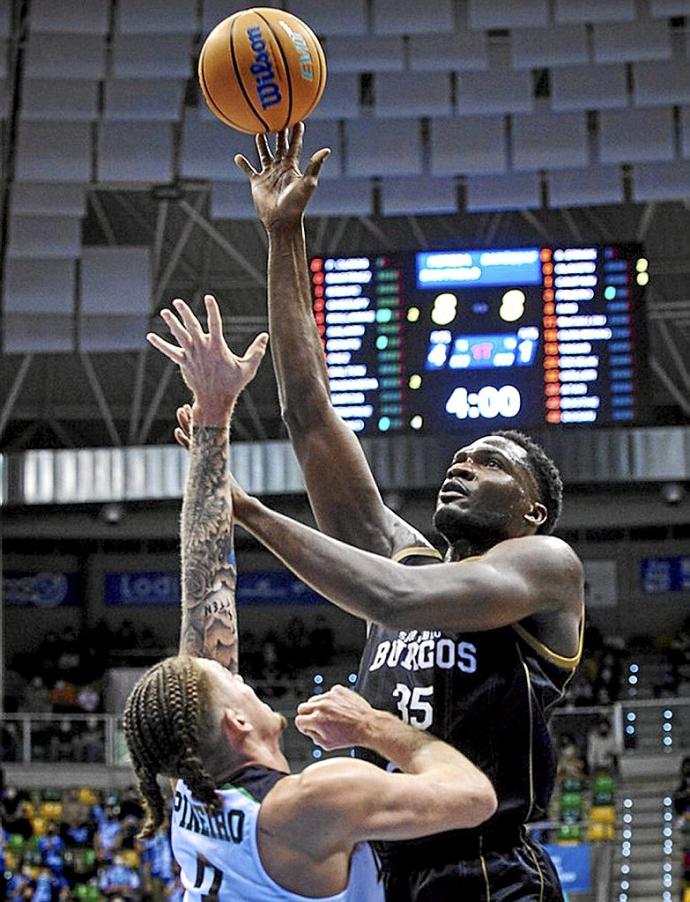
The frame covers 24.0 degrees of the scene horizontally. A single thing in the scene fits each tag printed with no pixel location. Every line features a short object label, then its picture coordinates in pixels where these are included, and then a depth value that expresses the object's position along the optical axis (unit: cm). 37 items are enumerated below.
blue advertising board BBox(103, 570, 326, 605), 2425
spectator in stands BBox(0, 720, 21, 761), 1847
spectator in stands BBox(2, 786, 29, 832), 1602
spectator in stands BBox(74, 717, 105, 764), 1789
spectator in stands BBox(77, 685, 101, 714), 2014
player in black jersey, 330
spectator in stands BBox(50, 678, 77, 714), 2088
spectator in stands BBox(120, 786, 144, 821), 1583
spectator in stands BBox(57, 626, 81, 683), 2230
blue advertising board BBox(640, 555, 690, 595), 2434
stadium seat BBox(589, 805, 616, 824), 1571
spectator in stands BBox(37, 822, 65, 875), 1505
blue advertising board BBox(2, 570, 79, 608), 2445
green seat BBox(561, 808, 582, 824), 1536
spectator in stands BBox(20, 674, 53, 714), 2120
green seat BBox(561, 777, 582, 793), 1617
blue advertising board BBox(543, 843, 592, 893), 1408
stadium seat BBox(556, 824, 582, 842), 1450
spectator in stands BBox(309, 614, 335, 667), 2281
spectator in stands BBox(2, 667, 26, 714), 2278
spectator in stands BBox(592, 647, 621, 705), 1950
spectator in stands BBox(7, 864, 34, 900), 1432
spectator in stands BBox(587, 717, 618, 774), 1677
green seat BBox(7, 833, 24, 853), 1551
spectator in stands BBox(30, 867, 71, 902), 1426
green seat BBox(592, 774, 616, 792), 1620
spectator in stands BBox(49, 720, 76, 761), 1802
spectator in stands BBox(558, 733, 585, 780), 1634
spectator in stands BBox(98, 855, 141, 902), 1448
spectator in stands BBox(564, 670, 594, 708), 1886
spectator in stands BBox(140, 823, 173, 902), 1489
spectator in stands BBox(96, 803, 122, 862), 1517
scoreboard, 1278
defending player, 287
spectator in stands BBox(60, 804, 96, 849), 1557
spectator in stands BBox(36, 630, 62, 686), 2239
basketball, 427
